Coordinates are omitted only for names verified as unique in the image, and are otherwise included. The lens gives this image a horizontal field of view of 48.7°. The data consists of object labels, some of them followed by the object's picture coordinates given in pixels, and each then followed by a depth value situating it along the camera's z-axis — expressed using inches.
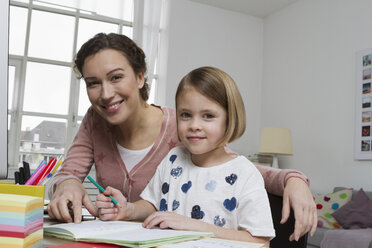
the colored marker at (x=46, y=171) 30.3
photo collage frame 158.6
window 176.2
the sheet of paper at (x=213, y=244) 22.6
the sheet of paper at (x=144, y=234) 23.1
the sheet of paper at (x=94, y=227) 25.8
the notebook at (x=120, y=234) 22.5
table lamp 180.3
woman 47.4
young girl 37.4
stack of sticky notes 19.0
